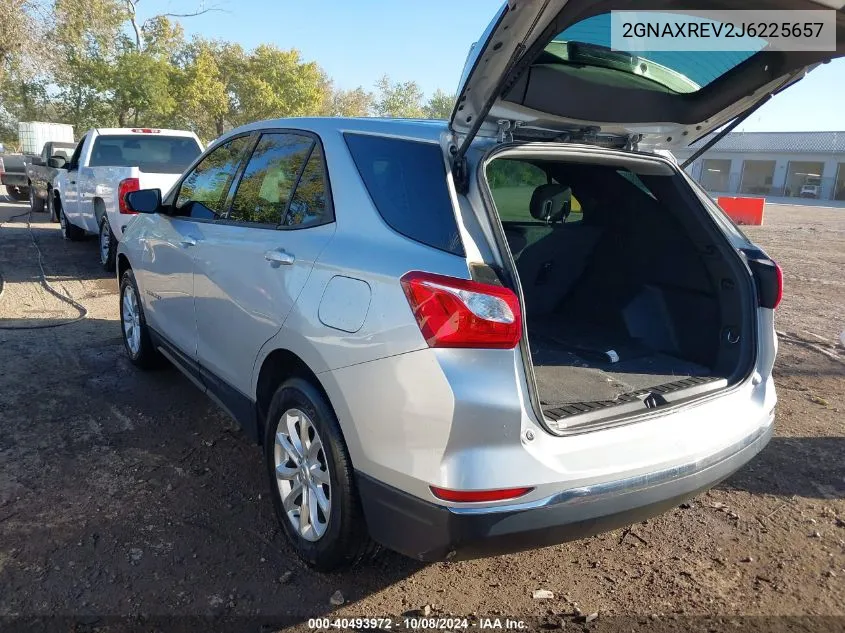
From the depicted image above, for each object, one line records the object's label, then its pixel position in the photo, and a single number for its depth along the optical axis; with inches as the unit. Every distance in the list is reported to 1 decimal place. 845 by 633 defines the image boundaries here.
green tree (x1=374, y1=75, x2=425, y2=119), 2249.0
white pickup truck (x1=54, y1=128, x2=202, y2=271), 316.8
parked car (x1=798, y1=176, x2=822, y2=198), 1907.0
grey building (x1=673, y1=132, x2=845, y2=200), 1930.4
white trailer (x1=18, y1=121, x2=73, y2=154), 1013.2
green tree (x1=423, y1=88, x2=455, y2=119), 2266.2
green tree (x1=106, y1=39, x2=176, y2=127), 1129.4
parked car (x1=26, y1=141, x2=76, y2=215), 575.8
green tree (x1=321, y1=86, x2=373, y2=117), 1931.6
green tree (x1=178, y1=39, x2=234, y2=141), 1261.1
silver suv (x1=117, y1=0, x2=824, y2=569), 83.4
